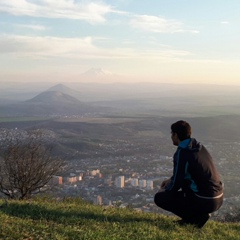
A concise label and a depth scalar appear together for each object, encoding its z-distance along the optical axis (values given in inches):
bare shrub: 477.1
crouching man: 240.7
